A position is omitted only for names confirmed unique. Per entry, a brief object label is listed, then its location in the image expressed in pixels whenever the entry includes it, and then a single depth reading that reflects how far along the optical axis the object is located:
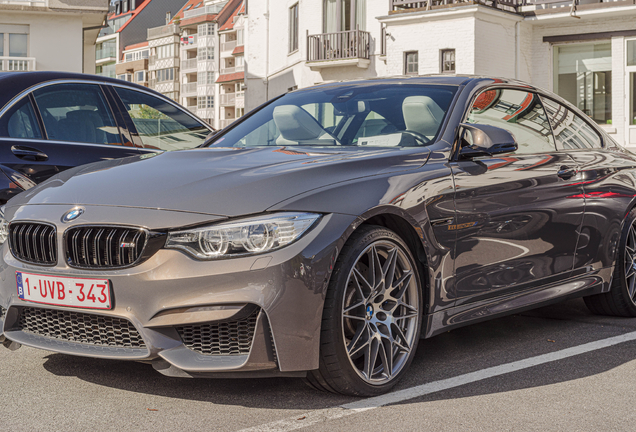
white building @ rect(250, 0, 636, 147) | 24.30
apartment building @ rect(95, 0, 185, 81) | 102.75
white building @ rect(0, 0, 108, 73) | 31.77
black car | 5.20
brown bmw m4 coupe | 3.21
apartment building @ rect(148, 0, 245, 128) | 90.50
